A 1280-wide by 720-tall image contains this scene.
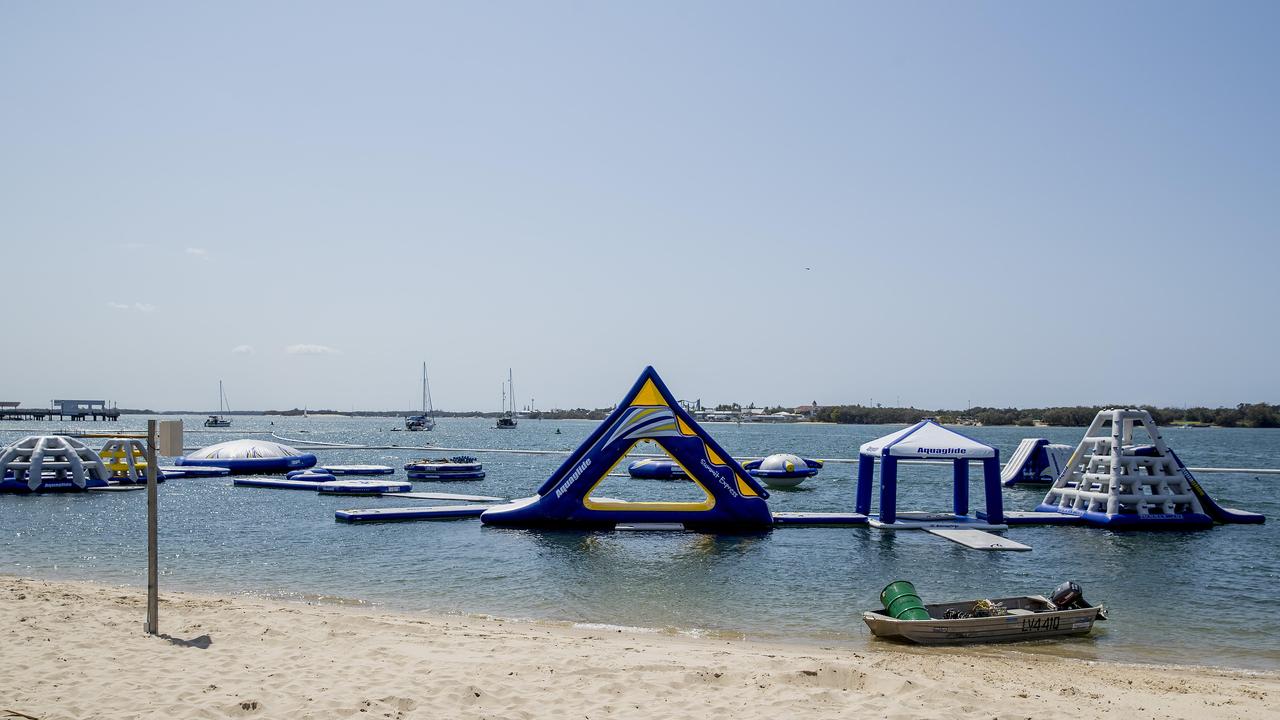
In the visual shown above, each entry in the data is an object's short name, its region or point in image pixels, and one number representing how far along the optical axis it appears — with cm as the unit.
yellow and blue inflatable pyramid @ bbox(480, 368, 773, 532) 2378
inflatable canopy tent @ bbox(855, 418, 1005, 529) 2397
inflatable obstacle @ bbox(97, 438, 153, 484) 3872
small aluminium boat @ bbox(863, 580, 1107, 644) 1259
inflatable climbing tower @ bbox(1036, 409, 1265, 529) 2641
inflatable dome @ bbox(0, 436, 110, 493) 3522
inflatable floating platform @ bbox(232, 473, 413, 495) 3681
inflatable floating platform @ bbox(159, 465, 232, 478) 4484
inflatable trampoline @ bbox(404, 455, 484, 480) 4581
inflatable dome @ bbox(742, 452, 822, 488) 4166
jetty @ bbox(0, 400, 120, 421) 17575
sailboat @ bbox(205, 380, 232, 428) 16938
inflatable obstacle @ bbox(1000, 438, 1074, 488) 4425
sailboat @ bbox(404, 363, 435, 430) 14562
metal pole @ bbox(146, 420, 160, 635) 1048
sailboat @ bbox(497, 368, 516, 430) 17000
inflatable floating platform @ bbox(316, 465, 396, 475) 4877
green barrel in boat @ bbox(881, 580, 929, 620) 1277
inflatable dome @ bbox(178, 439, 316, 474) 4859
